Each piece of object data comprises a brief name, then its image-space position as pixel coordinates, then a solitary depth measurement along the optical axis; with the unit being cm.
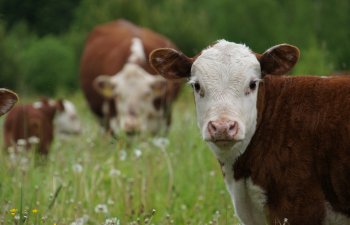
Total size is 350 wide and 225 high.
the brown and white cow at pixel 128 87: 2157
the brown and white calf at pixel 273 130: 918
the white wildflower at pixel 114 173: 1313
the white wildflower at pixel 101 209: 1089
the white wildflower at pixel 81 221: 955
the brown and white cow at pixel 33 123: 2091
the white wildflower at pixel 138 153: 1225
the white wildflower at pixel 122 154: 1401
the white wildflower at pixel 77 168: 1282
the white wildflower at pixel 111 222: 910
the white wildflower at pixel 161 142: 1432
